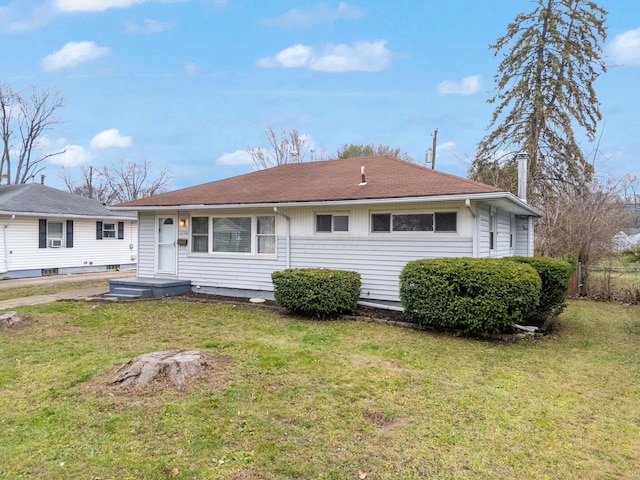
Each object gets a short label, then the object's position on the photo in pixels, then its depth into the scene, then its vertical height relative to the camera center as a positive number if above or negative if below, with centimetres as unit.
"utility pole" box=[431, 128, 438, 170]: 2590 +638
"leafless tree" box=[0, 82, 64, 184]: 2839 +781
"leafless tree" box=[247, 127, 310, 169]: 3036 +691
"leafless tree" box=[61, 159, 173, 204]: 3606 +518
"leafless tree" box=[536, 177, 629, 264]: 1316 +53
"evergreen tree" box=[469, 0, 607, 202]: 1919 +728
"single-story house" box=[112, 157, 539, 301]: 833 +34
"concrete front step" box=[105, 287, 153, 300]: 1034 -143
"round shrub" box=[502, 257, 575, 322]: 812 -94
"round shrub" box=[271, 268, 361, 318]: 798 -104
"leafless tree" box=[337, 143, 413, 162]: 2980 +655
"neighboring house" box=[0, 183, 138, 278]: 1497 +15
